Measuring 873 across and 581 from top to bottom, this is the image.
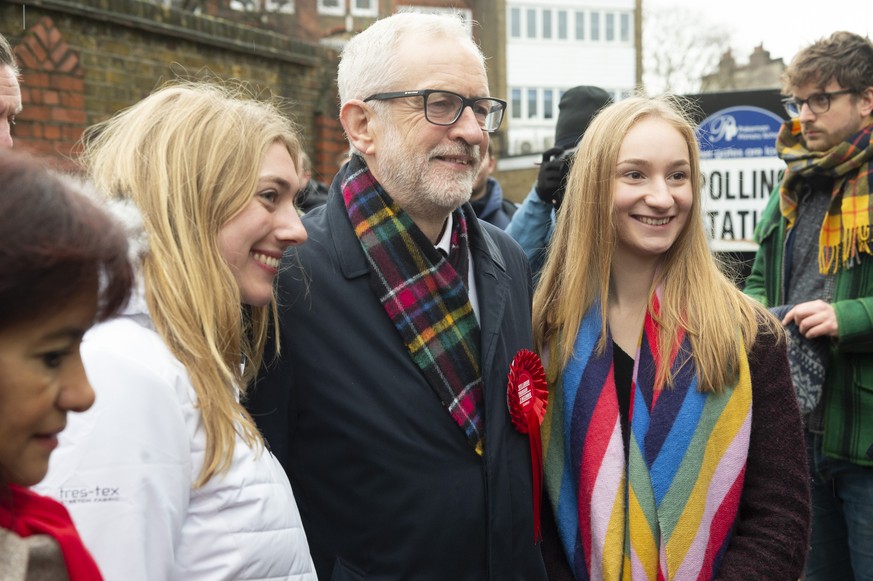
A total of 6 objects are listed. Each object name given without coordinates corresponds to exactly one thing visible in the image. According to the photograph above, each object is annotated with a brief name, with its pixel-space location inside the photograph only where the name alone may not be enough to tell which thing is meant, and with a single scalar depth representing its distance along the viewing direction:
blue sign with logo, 5.91
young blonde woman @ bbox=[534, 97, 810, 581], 2.39
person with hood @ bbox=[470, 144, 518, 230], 5.37
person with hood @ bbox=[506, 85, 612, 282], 3.87
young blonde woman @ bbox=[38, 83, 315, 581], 1.49
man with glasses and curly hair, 3.32
